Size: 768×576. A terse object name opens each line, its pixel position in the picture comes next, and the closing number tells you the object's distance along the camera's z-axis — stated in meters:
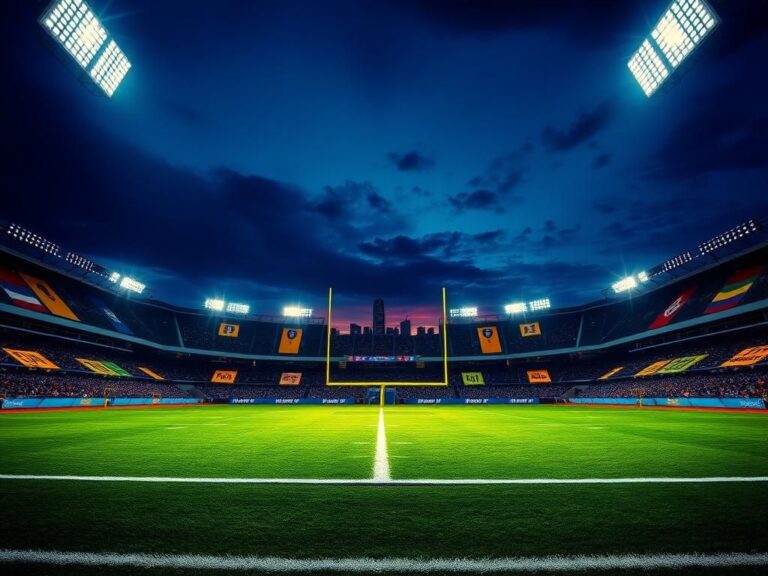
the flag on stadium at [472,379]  57.66
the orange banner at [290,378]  57.19
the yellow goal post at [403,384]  52.13
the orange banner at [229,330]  60.78
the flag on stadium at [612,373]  45.93
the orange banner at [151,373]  45.81
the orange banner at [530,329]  60.43
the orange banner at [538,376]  54.54
